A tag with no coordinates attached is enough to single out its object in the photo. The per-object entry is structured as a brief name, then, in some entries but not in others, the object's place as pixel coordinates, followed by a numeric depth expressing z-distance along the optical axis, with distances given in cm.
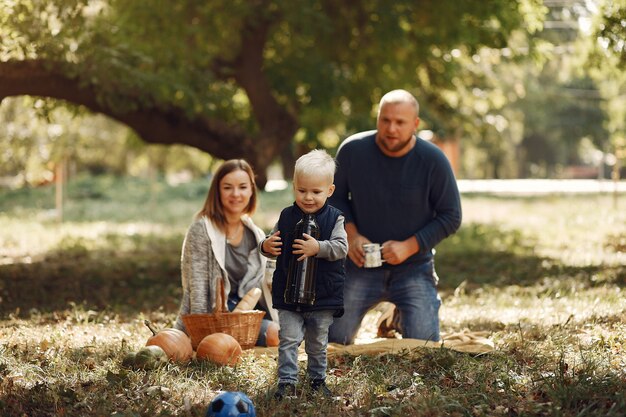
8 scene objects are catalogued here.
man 758
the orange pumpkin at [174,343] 652
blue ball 476
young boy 547
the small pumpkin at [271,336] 734
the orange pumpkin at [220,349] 637
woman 725
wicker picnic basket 674
